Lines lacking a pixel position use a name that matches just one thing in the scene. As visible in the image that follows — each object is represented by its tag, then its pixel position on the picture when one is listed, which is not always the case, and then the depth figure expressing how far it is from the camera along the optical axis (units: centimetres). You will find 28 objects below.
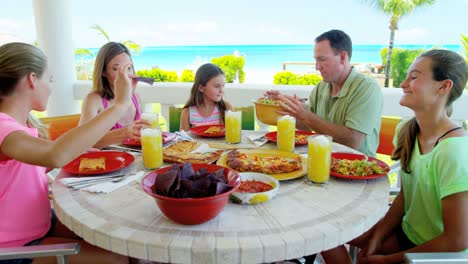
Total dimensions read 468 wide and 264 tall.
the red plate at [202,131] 213
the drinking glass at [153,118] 179
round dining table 92
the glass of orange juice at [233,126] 196
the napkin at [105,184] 128
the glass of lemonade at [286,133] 176
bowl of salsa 115
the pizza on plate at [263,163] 143
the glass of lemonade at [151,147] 151
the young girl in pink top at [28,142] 113
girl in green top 118
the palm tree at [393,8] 1309
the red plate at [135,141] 193
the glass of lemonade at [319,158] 134
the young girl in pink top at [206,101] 285
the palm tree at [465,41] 608
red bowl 94
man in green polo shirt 213
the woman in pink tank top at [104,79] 236
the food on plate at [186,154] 159
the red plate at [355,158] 139
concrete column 372
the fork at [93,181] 132
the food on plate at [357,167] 143
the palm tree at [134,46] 1171
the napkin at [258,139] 198
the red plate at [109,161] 147
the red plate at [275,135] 192
